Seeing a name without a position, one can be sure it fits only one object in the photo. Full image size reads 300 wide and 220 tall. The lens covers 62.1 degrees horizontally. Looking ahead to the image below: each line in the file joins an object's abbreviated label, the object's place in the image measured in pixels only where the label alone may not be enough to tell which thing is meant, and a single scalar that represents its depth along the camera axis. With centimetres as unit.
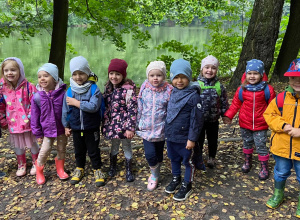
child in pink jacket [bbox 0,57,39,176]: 374
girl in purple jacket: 353
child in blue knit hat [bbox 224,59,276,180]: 336
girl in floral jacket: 345
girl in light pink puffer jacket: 318
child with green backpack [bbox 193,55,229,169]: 352
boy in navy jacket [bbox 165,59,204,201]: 298
